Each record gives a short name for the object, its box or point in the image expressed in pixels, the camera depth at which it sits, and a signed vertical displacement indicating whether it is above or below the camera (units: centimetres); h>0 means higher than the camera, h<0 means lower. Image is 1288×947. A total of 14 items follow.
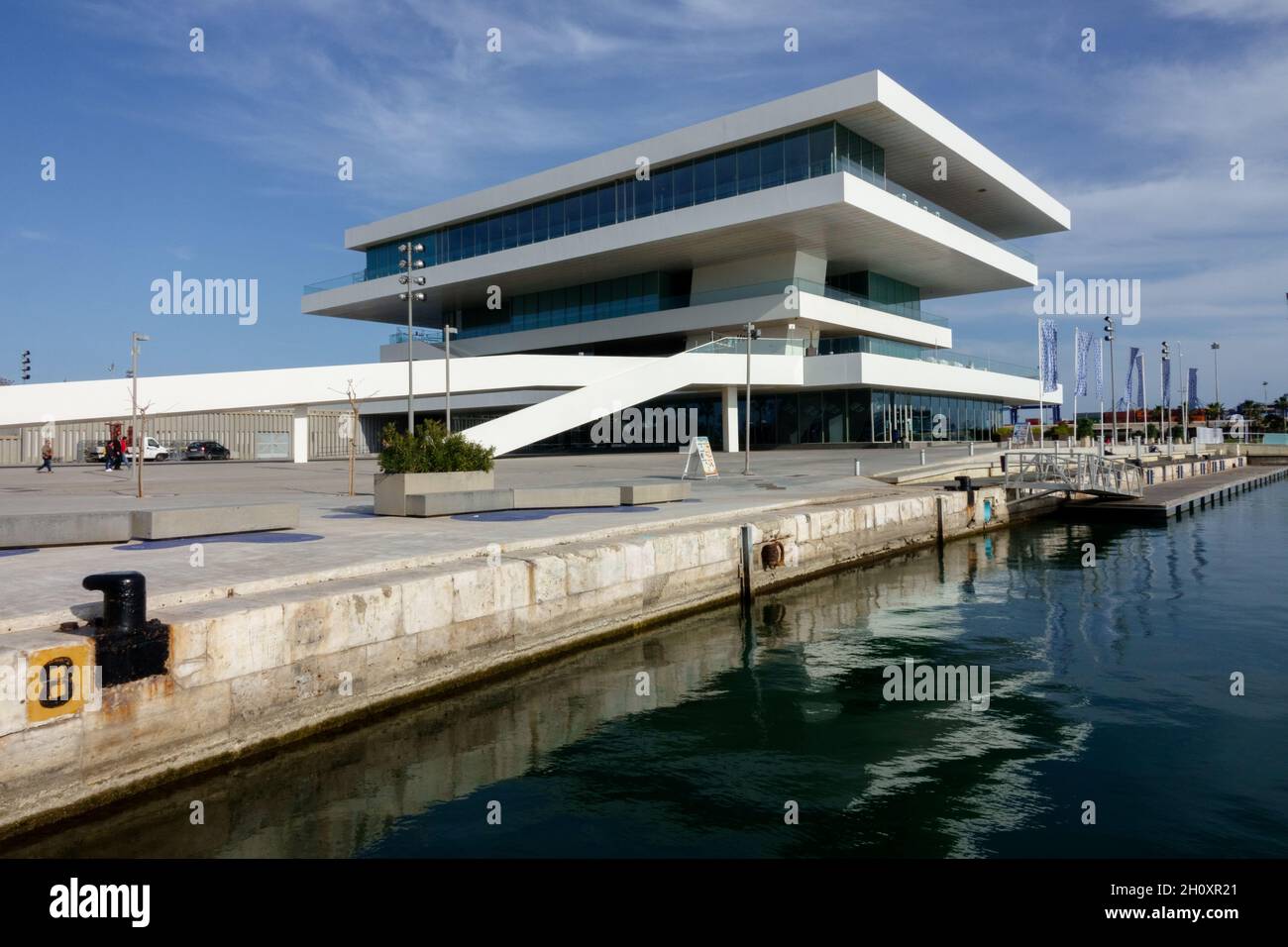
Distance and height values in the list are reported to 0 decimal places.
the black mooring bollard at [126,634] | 658 -128
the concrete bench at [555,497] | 1762 -76
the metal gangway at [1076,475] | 2823 -78
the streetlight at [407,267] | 3005 +667
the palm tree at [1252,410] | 11186 +536
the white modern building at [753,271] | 3891 +1068
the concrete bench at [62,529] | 1153 -85
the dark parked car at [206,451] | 5103 +80
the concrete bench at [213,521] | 1225 -83
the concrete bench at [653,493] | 1898 -76
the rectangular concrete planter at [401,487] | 1678 -51
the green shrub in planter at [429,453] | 1773 +19
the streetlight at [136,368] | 2112 +238
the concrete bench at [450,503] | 1648 -80
